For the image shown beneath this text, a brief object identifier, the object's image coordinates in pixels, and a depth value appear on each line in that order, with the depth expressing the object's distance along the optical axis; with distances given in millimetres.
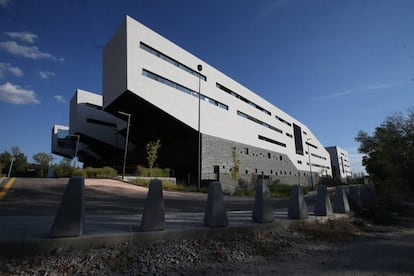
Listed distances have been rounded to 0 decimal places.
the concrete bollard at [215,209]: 4664
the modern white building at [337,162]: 98875
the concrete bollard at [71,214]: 3463
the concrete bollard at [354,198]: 8469
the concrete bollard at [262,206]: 5363
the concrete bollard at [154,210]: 4102
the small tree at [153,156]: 26516
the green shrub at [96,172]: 25745
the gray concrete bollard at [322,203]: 6824
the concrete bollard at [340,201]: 7648
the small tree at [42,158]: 76219
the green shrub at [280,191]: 22967
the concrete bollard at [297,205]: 6062
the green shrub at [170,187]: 20688
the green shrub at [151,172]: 25948
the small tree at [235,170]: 30294
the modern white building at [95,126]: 47062
